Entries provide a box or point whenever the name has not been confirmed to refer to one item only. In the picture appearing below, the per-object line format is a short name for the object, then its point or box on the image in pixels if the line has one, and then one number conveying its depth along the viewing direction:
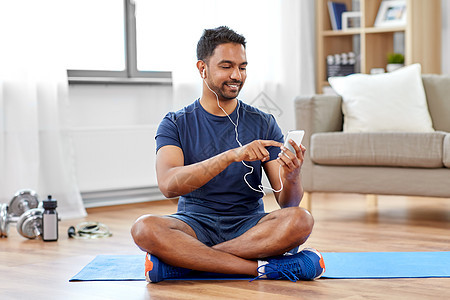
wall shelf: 4.98
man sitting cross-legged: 2.31
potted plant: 5.17
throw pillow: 3.91
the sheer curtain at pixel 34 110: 3.84
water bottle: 3.29
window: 4.34
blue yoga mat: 2.42
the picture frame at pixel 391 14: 5.16
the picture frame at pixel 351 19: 5.49
